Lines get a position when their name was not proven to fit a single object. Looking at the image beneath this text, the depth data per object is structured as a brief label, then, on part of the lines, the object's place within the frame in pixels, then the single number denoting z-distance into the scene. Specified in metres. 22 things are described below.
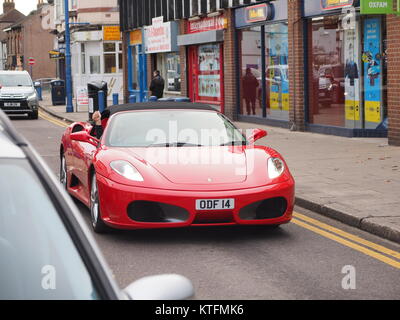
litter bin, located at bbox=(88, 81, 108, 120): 30.48
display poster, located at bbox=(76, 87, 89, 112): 36.00
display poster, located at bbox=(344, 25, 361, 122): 18.95
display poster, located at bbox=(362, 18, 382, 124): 18.20
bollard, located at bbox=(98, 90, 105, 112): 29.87
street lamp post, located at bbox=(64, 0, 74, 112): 35.22
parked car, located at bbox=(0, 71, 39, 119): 31.92
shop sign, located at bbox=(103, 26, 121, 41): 46.81
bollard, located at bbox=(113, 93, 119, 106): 30.98
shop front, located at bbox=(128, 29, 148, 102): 37.84
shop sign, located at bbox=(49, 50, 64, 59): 48.56
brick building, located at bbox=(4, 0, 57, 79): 98.69
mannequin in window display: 25.34
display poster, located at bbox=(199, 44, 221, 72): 28.33
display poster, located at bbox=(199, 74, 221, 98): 28.52
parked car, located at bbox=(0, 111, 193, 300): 2.67
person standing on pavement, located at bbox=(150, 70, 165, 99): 29.08
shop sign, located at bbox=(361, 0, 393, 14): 16.14
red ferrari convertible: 8.07
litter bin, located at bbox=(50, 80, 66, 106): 41.69
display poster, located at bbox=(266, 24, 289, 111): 22.73
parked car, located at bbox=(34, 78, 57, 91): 80.03
